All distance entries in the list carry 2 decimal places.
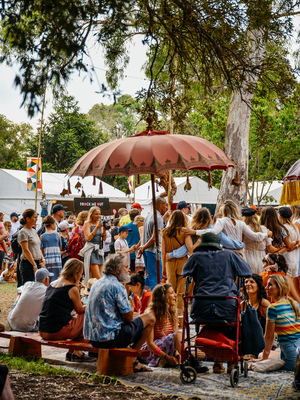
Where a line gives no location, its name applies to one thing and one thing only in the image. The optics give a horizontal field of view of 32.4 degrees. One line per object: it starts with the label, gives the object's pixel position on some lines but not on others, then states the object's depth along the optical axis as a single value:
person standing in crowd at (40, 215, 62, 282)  9.00
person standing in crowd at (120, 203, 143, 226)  11.30
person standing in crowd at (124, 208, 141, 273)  9.95
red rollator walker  4.83
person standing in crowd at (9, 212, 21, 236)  15.20
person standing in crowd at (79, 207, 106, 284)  9.66
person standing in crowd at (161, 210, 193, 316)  7.40
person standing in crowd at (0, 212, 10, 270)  11.09
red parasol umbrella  5.75
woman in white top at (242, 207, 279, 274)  7.36
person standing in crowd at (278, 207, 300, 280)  7.80
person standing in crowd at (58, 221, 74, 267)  10.51
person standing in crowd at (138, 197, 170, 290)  8.41
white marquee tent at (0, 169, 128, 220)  21.89
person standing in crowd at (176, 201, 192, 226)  8.71
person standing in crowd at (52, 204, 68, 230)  9.56
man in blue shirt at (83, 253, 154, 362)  5.28
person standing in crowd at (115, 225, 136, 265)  9.86
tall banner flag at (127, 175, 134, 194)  19.67
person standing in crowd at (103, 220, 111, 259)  12.11
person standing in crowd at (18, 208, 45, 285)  8.03
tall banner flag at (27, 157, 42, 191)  18.23
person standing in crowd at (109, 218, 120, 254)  11.20
